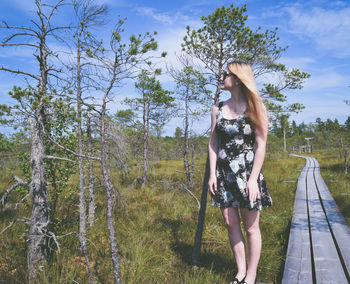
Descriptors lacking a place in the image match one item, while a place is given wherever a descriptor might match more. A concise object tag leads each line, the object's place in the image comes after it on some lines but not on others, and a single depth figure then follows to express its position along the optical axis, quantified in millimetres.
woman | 2023
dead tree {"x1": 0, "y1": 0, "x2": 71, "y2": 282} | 2635
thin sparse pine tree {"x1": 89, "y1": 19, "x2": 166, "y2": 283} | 1956
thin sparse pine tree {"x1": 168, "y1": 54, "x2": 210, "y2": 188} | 3695
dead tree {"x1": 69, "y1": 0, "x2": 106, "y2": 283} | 2118
